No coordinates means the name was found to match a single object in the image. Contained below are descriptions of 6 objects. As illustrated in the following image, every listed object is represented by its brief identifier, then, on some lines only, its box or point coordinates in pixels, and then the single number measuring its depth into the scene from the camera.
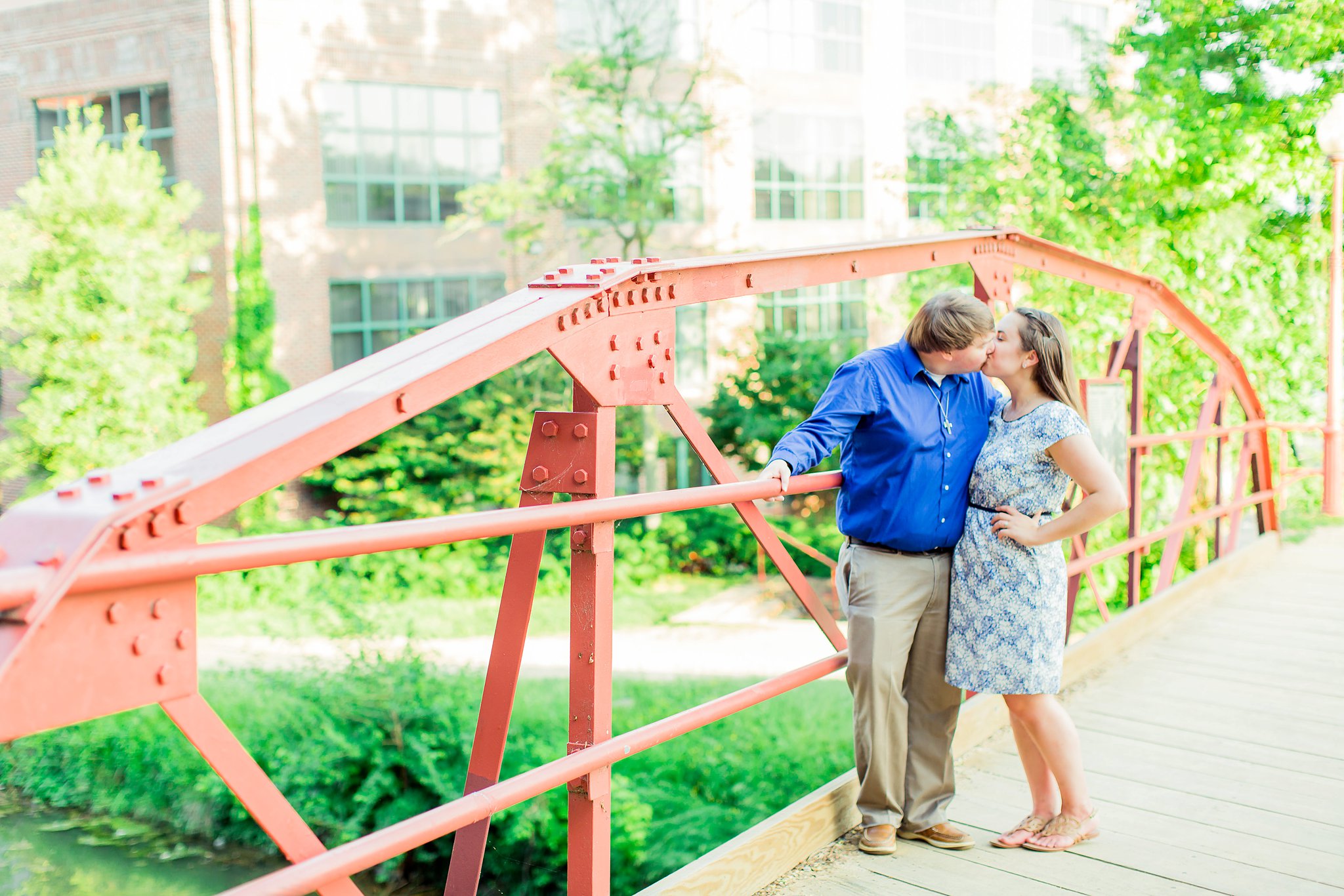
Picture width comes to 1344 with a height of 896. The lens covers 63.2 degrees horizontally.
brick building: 18.94
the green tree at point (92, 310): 17.31
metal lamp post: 8.73
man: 2.94
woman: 2.98
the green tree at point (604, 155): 18.84
